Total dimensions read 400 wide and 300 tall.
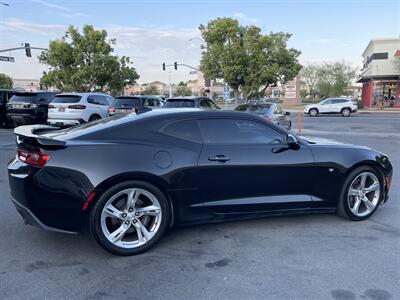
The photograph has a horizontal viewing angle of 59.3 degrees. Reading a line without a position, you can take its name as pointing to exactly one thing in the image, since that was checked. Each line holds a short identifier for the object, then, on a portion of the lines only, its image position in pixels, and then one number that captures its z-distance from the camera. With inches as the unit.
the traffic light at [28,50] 1132.1
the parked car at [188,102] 502.5
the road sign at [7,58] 1145.4
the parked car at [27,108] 554.6
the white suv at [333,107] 1136.2
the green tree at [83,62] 1282.0
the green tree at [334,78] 2157.1
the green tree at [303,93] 3228.3
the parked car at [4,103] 597.3
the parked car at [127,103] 530.9
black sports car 133.2
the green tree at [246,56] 981.2
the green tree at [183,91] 3767.7
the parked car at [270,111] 525.3
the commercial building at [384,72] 1472.7
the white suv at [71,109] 507.8
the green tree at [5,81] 2707.9
